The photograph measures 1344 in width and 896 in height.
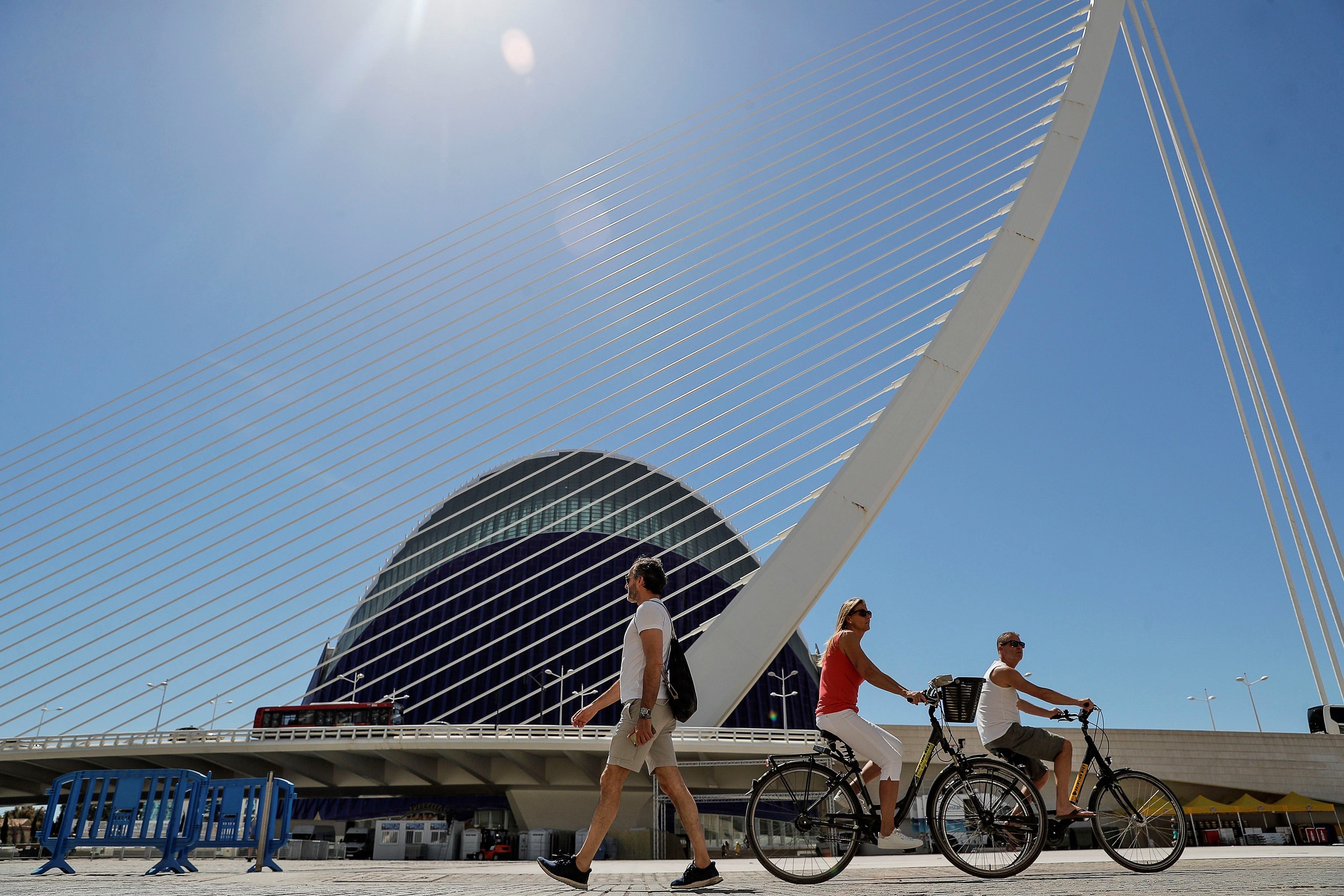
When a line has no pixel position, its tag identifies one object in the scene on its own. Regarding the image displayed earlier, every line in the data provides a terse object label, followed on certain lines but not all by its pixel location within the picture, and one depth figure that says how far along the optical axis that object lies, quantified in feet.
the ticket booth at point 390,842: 73.87
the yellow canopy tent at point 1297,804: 92.02
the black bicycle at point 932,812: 15.70
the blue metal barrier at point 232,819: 37.63
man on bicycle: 17.04
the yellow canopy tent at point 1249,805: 87.56
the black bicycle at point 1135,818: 17.51
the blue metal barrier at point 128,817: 33.53
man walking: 13.82
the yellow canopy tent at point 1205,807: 85.40
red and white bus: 92.38
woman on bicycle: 15.75
